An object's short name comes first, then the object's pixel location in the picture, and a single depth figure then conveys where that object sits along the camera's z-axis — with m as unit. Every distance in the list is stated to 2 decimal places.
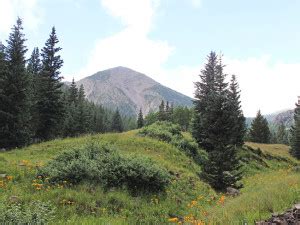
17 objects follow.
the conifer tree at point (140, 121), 100.69
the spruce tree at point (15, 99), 32.88
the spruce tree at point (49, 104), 39.47
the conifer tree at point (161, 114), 86.99
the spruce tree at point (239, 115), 40.55
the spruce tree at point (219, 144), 17.67
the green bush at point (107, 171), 12.22
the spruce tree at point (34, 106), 37.25
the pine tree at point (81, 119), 62.00
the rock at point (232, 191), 14.80
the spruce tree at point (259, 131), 69.62
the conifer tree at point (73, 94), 77.42
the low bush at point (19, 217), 6.71
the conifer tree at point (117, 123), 108.62
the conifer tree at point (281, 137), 111.76
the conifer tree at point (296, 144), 47.38
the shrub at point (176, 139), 26.09
